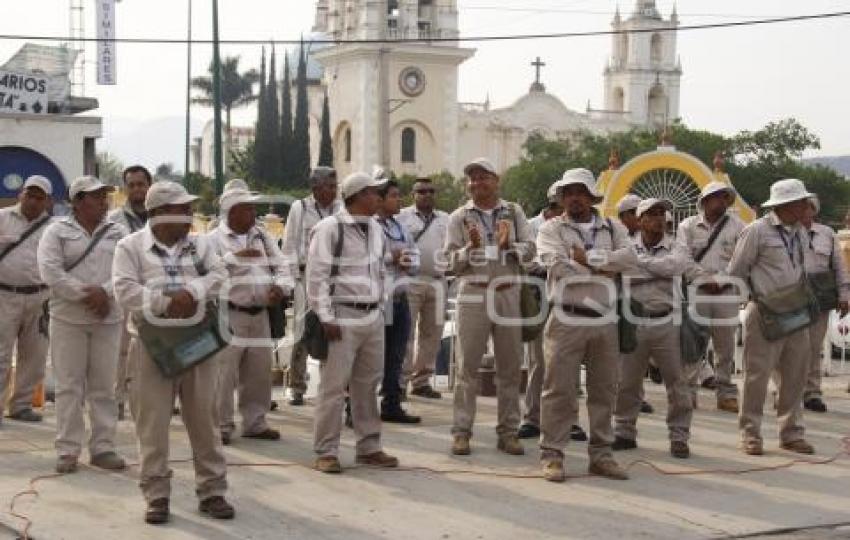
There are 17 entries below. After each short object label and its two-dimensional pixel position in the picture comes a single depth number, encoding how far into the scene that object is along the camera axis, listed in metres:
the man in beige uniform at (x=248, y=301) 9.77
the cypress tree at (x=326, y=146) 76.19
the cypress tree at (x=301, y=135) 79.12
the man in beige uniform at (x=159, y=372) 7.67
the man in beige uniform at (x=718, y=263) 10.94
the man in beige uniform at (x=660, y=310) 9.64
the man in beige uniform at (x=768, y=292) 9.84
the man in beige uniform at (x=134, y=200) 10.19
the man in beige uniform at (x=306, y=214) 11.04
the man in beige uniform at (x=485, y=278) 9.30
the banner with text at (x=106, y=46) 33.97
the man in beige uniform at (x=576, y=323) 8.73
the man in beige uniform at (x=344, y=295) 8.84
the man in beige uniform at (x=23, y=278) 10.30
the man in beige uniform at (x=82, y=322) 8.83
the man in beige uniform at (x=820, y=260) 11.16
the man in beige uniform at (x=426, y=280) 11.96
